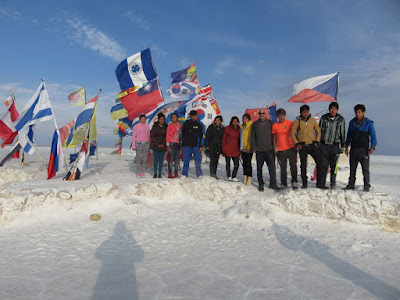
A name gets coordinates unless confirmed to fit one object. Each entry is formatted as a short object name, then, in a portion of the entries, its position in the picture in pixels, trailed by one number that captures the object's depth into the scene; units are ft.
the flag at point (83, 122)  23.38
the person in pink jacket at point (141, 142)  23.59
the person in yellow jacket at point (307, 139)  17.24
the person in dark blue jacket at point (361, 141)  16.71
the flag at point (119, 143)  61.16
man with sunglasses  18.39
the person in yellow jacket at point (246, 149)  20.10
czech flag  23.90
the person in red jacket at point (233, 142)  21.22
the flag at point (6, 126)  24.43
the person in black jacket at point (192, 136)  21.85
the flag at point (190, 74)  51.19
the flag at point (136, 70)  32.50
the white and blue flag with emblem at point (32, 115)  21.63
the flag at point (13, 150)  21.53
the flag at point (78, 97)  38.83
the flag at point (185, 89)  45.46
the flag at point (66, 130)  32.07
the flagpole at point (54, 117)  21.74
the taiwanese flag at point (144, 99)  29.91
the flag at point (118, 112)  43.06
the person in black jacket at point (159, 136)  22.16
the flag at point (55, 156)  20.99
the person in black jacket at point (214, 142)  21.95
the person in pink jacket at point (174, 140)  22.63
